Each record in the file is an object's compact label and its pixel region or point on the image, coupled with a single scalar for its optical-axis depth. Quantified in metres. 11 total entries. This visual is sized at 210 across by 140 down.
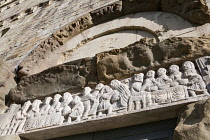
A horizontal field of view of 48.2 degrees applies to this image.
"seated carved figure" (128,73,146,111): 2.47
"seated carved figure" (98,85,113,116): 2.60
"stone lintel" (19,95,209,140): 2.33
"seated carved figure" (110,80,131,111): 2.56
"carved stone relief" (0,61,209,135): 2.41
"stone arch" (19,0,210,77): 4.04
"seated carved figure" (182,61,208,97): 2.29
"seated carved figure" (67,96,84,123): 2.72
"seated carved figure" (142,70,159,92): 2.57
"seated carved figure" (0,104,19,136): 3.03
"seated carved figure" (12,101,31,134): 2.99
